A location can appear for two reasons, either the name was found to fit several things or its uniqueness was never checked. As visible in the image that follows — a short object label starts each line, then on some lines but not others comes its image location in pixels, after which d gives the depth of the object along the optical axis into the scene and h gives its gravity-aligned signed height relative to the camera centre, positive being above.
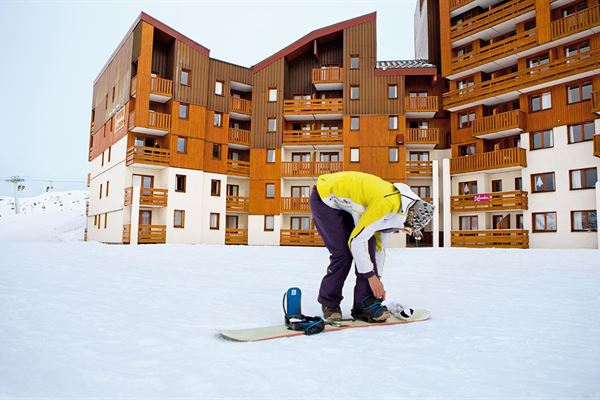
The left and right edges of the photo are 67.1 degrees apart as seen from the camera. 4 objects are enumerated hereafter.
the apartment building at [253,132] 28.59 +6.87
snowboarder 4.63 +0.12
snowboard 4.13 -0.95
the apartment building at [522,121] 23.19 +6.59
